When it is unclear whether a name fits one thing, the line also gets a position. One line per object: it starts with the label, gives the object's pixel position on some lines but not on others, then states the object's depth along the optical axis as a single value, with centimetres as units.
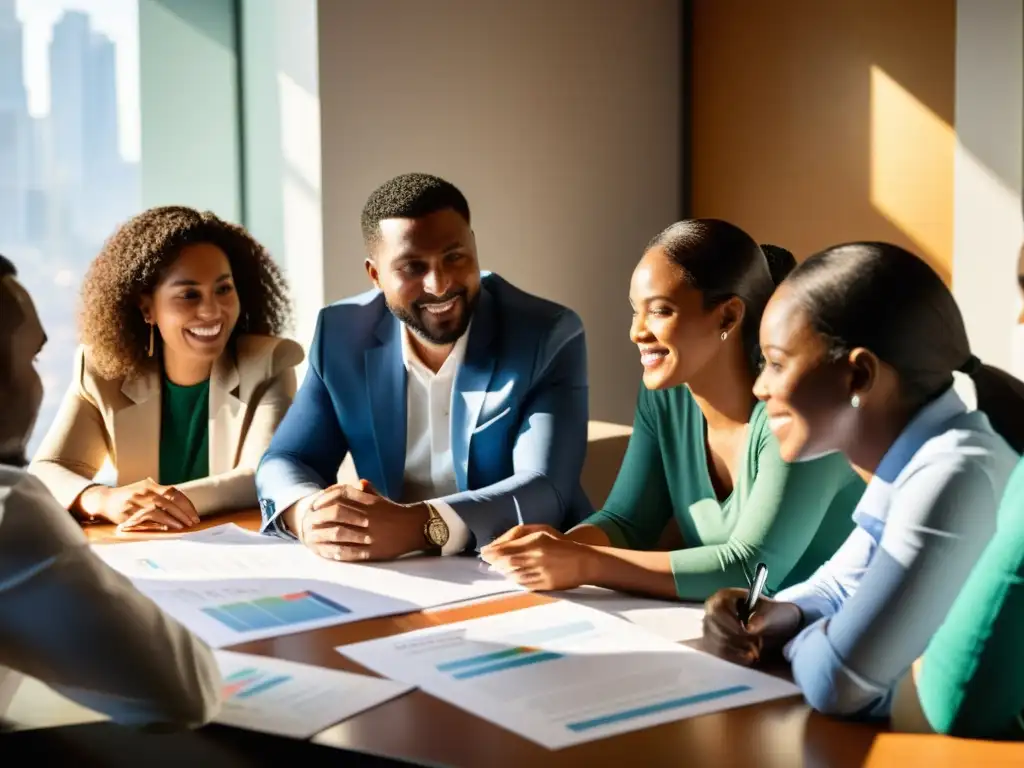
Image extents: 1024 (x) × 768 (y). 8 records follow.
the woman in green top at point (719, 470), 142
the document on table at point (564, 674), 103
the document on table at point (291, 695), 103
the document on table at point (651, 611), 129
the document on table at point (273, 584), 136
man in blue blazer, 200
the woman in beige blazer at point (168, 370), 233
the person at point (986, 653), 87
